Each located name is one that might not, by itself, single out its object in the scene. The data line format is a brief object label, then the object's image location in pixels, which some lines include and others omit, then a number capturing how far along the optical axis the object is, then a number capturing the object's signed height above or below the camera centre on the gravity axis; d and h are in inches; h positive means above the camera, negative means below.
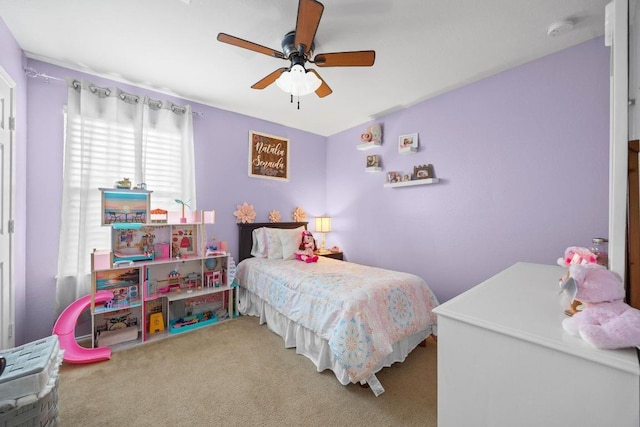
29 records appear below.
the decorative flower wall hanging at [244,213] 141.5 -0.3
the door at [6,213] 75.4 -0.3
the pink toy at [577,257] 45.9 -8.3
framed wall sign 148.3 +34.6
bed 71.8 -33.9
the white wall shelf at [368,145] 142.9 +38.9
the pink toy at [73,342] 83.8 -43.7
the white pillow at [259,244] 138.6 -17.5
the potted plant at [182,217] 114.4 -2.2
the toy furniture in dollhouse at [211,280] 121.6 -32.6
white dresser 24.0 -17.4
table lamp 171.5 -7.9
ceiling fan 66.0 +44.0
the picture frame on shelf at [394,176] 136.7 +19.9
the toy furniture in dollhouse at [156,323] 106.7 -47.2
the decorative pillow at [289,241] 135.6 -15.7
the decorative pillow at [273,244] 135.0 -17.1
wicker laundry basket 47.0 -34.6
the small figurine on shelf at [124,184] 99.2 +11.2
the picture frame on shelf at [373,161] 145.8 +30.4
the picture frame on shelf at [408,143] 128.4 +36.4
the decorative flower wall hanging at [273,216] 154.8 -2.2
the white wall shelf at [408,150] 128.4 +32.3
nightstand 157.8 -26.6
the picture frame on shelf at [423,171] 122.9 +20.4
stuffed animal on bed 129.4 -20.1
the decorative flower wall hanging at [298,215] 165.9 -1.7
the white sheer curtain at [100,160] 98.3 +22.6
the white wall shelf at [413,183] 119.3 +15.1
